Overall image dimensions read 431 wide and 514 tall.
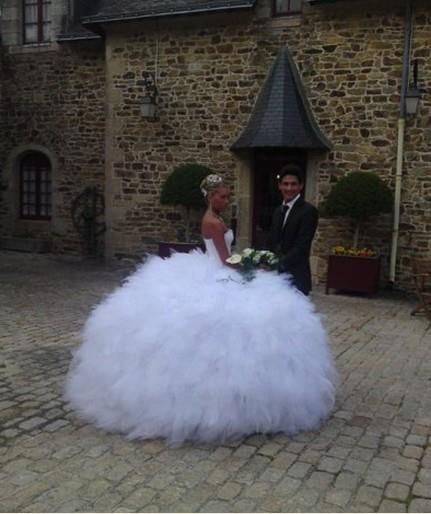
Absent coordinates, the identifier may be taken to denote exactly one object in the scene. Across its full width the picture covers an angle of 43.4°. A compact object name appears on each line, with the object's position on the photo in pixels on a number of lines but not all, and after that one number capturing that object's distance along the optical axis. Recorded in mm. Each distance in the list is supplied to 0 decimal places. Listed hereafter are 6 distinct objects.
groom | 4547
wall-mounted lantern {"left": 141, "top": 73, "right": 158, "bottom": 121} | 11289
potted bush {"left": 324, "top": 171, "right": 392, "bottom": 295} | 9258
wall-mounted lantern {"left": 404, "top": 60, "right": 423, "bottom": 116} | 9188
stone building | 9742
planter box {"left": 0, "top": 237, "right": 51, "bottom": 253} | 13875
